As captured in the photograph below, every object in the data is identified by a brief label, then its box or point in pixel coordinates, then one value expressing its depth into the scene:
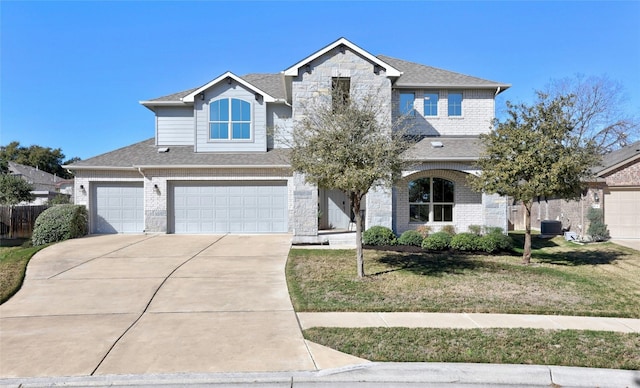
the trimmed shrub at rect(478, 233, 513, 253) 12.98
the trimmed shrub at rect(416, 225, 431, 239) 14.79
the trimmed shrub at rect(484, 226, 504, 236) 14.09
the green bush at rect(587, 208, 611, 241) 16.52
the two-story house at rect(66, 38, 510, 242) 16.22
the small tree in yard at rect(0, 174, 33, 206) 21.22
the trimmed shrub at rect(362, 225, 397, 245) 13.61
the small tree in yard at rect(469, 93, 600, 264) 10.05
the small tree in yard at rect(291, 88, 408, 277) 8.16
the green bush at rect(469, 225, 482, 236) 14.95
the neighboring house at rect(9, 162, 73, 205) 40.81
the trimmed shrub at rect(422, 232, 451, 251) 13.20
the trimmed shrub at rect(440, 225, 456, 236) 15.35
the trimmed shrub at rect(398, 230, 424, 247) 13.74
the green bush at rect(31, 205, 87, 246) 14.84
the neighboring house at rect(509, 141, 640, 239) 17.08
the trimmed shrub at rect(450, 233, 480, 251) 13.09
